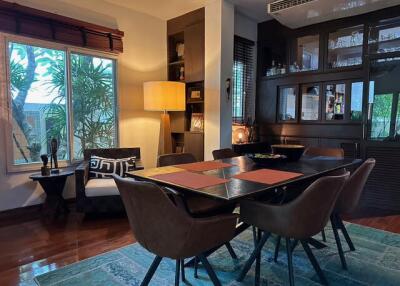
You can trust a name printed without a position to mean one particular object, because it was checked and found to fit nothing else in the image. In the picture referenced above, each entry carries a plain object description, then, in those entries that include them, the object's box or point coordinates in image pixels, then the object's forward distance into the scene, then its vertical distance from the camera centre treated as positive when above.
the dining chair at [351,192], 2.03 -0.54
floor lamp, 3.66 +0.29
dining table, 1.41 -0.35
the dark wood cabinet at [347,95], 3.41 +0.37
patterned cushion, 3.28 -0.57
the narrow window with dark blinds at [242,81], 4.34 +0.66
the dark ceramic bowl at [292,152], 2.35 -0.27
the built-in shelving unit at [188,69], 3.97 +0.80
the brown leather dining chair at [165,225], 1.31 -0.53
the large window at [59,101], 3.13 +0.24
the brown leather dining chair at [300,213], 1.50 -0.54
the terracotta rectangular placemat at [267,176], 1.59 -0.35
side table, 3.01 -0.80
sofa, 2.93 -0.81
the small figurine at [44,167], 3.02 -0.53
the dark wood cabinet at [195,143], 3.99 -0.35
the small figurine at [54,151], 3.17 -0.37
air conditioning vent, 3.23 +1.43
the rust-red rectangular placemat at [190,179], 1.51 -0.35
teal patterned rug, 1.88 -1.11
